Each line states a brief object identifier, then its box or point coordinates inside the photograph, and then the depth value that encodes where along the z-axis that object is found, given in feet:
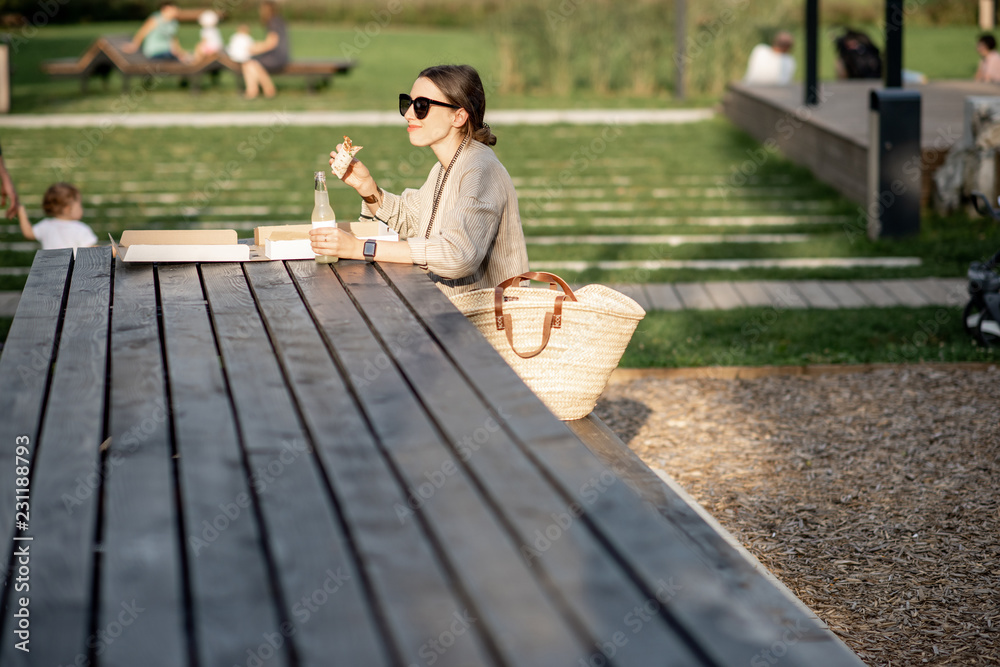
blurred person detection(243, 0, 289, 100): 60.90
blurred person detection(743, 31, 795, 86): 53.78
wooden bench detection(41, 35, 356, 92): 61.05
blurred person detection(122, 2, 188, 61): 63.16
